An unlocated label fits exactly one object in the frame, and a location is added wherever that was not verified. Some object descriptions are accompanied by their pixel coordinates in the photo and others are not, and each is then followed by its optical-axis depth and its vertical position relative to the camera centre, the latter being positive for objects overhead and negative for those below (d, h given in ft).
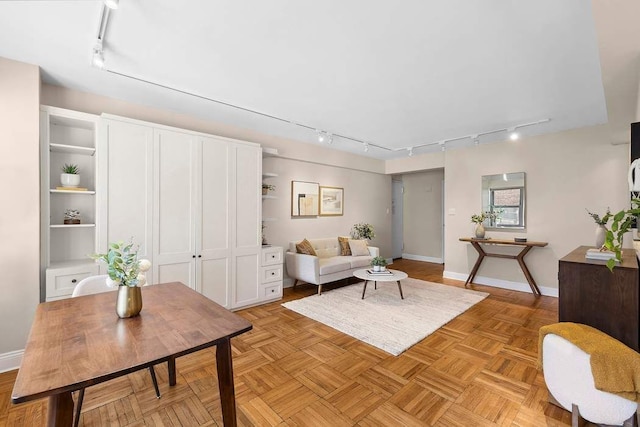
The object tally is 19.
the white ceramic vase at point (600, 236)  8.57 -0.73
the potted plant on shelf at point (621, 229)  4.84 -0.32
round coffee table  12.53 -2.93
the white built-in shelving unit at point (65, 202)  8.24 +0.35
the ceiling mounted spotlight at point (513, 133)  13.31 +3.93
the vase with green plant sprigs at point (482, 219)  15.94 -0.38
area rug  9.63 -4.15
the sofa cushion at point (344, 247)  17.34 -2.14
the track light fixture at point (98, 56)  6.58 +3.81
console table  14.27 -2.19
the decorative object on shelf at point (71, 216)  9.01 -0.12
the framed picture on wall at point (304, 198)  16.26 +0.84
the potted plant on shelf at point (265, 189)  14.04 +1.18
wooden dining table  3.10 -1.78
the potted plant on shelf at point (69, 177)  8.82 +1.13
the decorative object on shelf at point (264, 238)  14.22 -1.33
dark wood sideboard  5.67 -1.80
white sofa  14.08 -2.70
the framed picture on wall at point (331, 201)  17.88 +0.76
